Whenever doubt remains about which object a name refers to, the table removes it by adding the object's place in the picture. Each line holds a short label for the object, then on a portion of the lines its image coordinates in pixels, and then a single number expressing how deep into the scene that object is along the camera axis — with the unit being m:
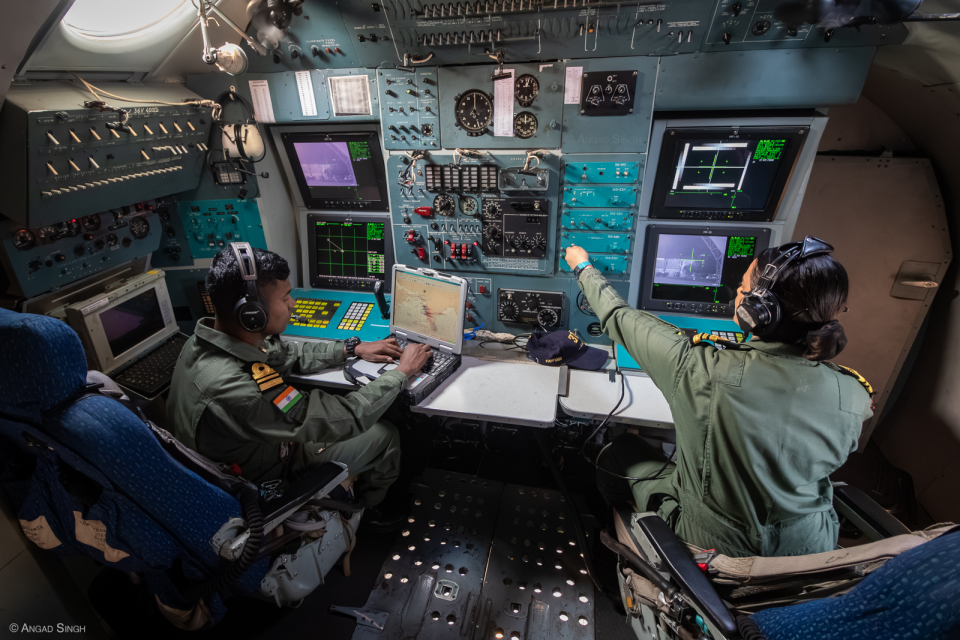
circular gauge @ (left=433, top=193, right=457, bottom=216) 2.35
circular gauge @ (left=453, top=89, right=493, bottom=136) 2.15
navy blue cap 2.16
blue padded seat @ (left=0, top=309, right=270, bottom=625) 1.03
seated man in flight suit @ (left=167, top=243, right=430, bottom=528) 1.54
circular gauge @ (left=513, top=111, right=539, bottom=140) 2.13
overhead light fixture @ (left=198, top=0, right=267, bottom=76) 1.96
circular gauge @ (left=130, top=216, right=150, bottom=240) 2.36
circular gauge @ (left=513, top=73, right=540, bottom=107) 2.07
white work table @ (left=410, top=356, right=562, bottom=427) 1.84
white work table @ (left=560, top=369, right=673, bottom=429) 1.80
